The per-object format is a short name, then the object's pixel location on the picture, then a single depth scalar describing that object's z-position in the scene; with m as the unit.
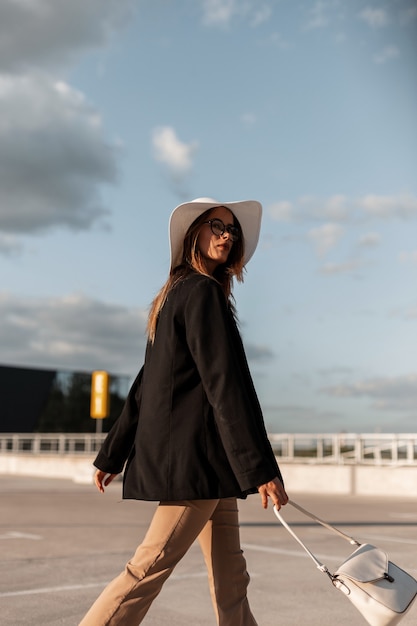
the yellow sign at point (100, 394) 27.44
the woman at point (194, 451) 2.84
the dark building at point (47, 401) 51.72
